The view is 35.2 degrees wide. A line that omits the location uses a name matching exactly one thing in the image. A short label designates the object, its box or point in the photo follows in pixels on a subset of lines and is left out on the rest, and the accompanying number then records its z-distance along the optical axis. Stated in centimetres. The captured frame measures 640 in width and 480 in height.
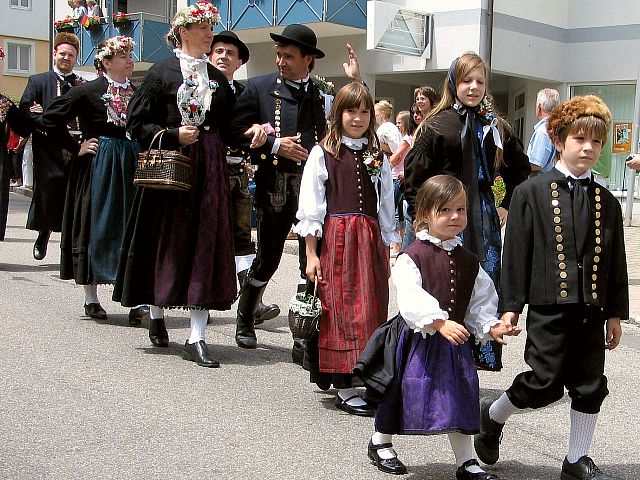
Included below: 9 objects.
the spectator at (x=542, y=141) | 957
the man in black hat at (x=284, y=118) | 655
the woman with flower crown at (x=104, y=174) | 797
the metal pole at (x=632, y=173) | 1452
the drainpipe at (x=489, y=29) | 1725
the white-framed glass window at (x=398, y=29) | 1853
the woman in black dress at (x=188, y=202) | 645
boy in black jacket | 423
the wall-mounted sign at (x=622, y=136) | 1727
